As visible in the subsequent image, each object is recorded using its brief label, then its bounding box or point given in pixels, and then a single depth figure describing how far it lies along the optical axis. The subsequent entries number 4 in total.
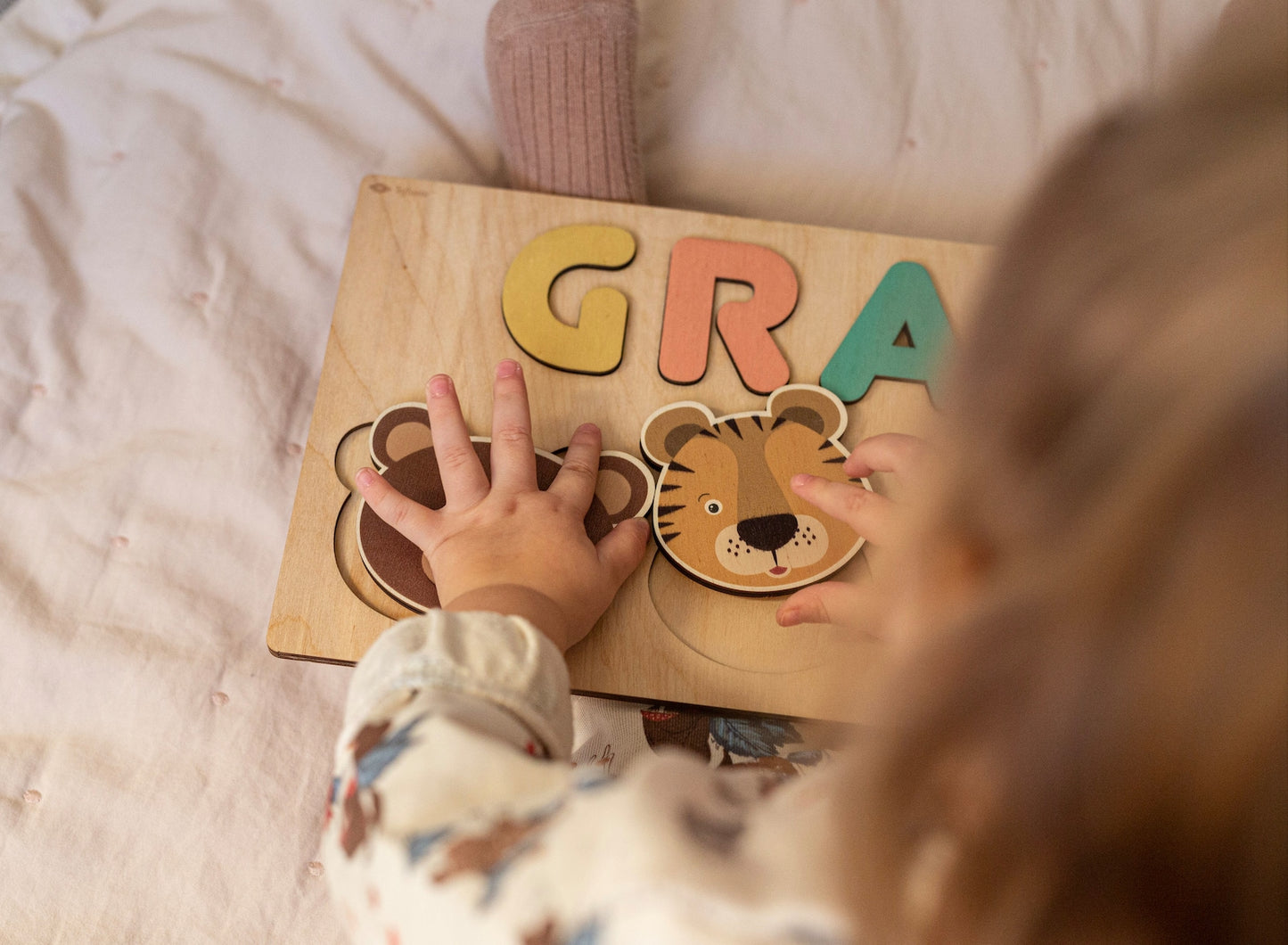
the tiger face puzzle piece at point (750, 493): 0.54
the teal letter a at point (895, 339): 0.60
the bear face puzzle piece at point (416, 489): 0.53
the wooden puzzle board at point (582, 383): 0.52
